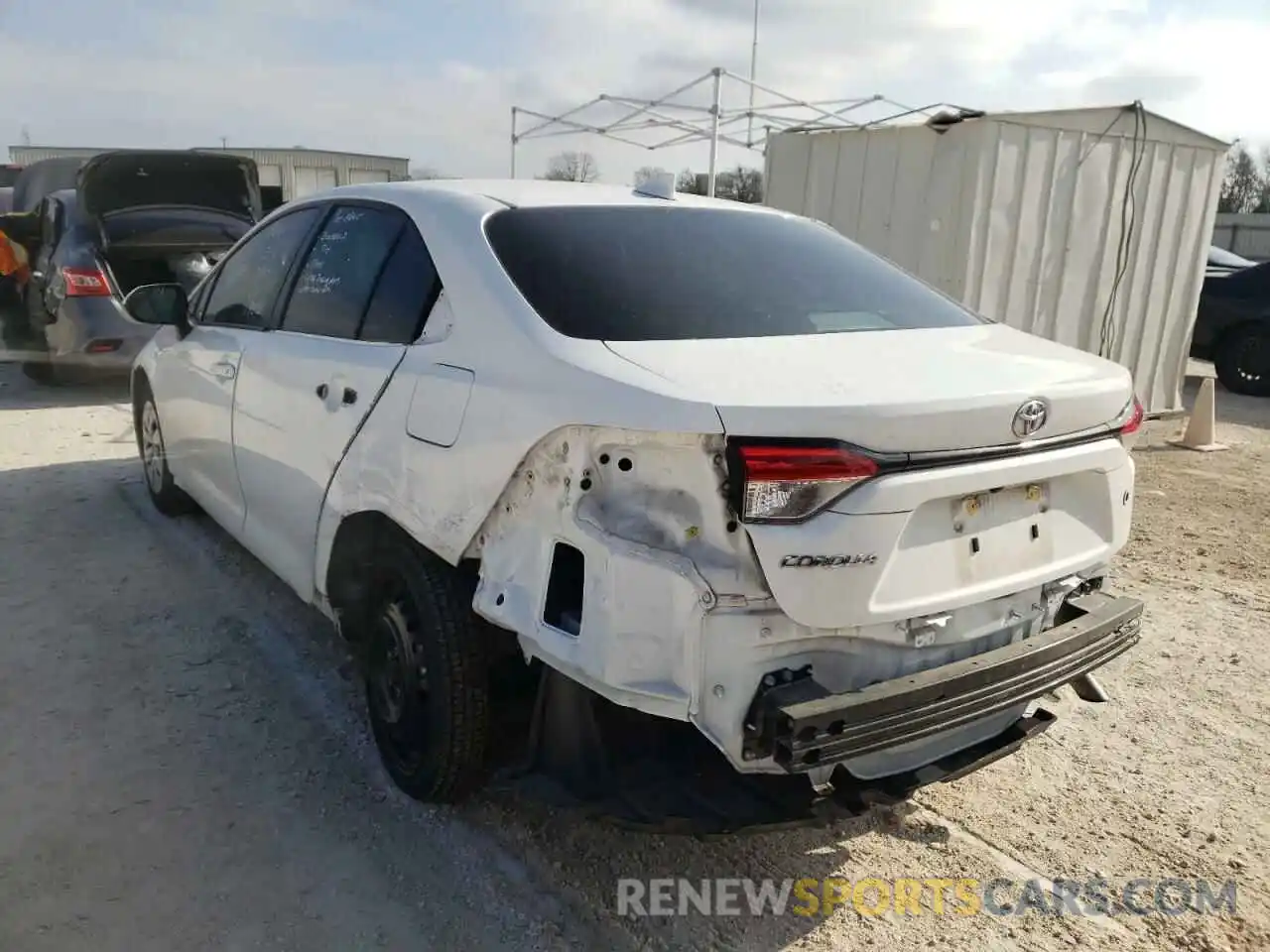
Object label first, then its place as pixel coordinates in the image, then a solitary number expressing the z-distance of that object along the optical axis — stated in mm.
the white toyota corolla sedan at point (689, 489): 1961
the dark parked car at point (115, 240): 7855
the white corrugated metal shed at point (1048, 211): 7770
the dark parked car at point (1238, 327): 10727
